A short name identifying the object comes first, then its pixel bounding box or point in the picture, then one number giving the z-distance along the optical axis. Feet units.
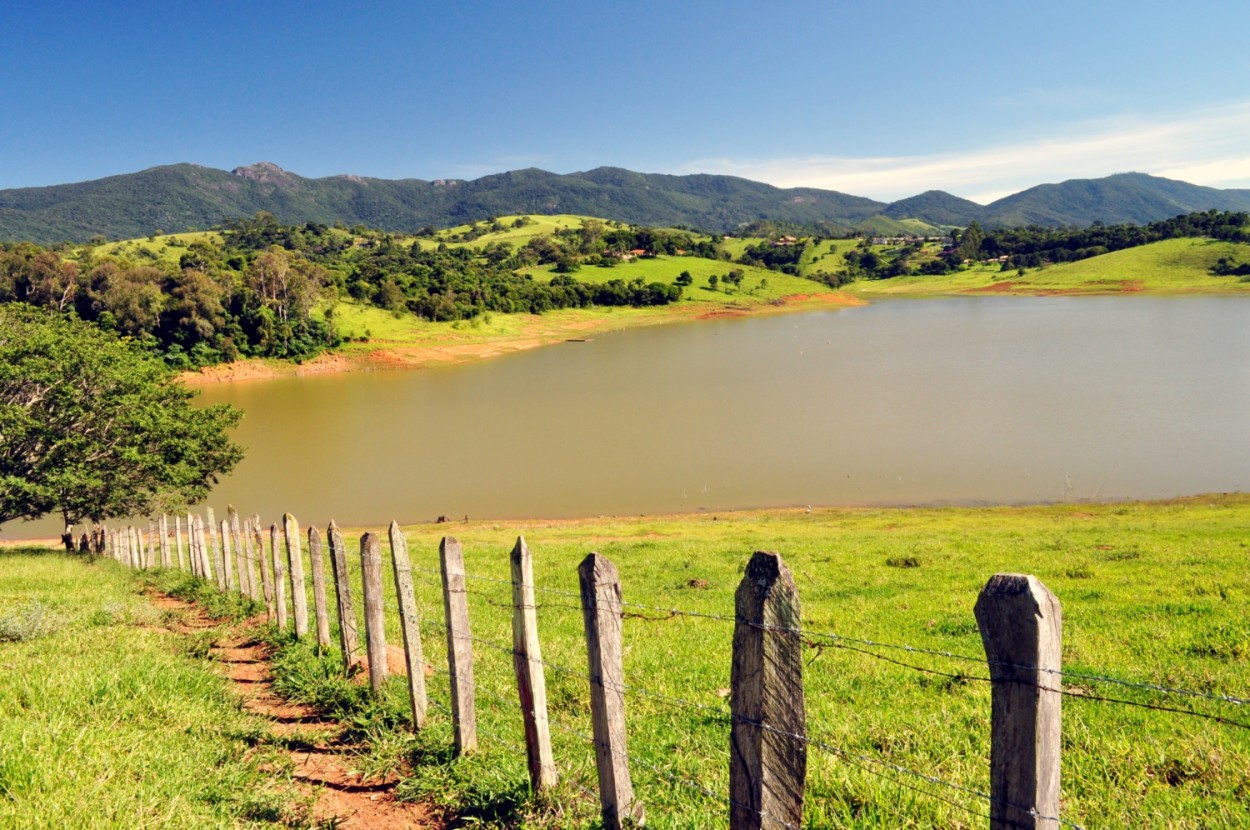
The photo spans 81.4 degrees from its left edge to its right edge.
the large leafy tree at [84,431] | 57.36
